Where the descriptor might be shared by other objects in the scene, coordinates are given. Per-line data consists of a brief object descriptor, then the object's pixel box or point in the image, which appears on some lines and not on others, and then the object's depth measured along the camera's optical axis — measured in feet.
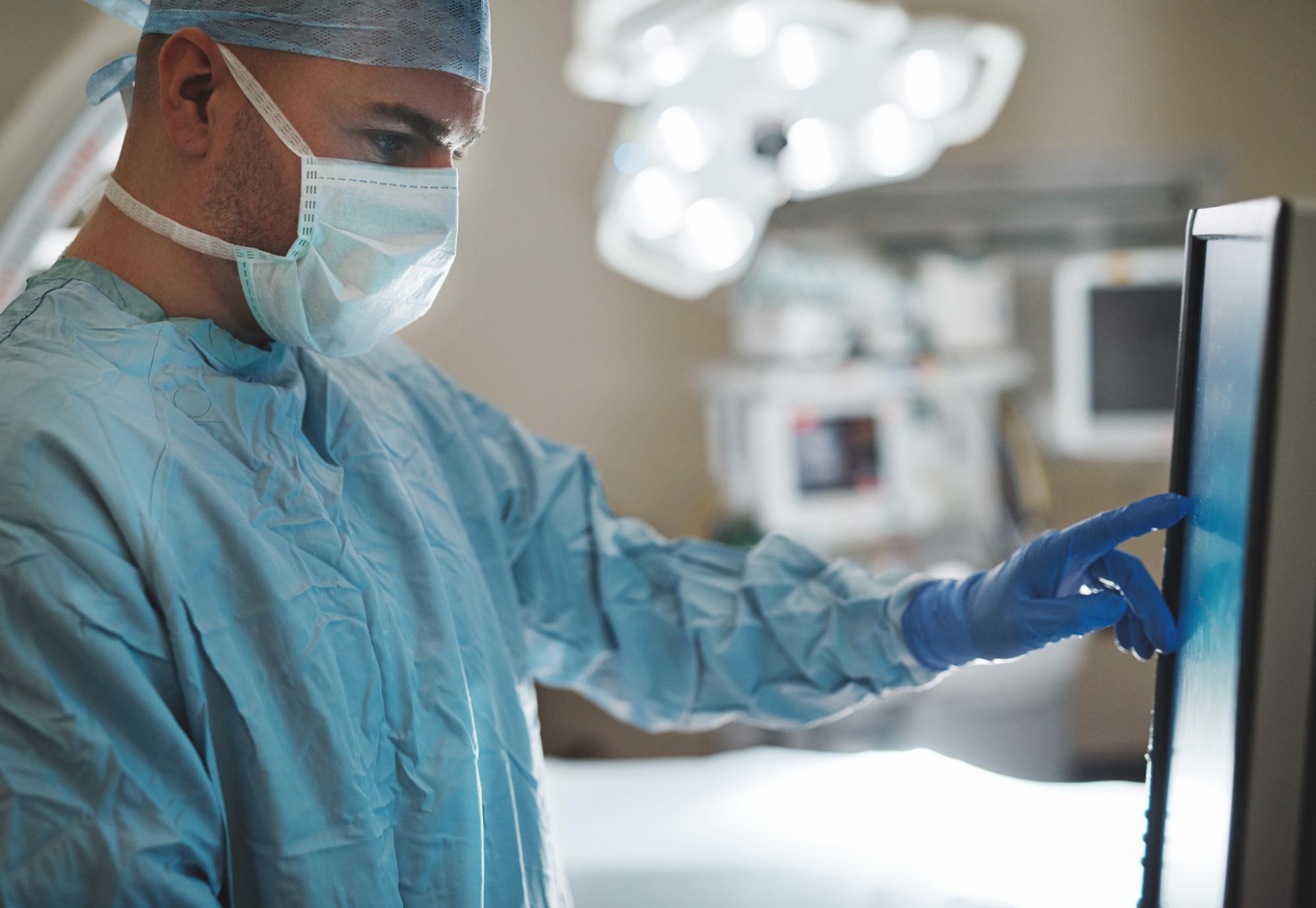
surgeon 2.27
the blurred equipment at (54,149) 4.25
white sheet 4.02
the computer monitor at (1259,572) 1.64
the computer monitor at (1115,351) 9.55
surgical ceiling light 6.86
